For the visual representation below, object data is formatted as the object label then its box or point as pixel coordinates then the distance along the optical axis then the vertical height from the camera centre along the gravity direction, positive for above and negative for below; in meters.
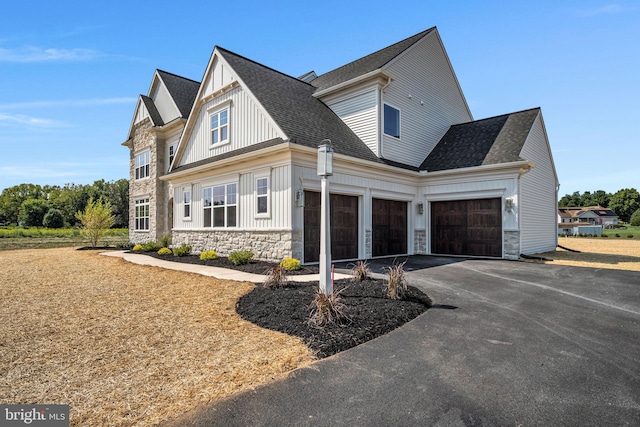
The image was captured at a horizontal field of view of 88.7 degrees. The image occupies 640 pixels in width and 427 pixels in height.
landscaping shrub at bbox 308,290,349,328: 5.00 -1.50
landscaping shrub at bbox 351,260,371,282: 7.83 -1.38
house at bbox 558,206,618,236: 69.81 +0.04
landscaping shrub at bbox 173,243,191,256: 14.13 -1.47
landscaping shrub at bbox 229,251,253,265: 10.88 -1.36
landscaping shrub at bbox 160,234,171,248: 16.72 -1.24
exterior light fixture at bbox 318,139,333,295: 6.14 -0.05
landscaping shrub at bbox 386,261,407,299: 6.31 -1.35
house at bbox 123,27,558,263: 11.34 +2.00
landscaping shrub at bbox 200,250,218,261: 12.40 -1.46
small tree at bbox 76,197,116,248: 19.95 -0.24
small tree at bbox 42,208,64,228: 44.22 -0.24
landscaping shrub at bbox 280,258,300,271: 9.61 -1.40
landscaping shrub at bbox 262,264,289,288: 7.31 -1.42
